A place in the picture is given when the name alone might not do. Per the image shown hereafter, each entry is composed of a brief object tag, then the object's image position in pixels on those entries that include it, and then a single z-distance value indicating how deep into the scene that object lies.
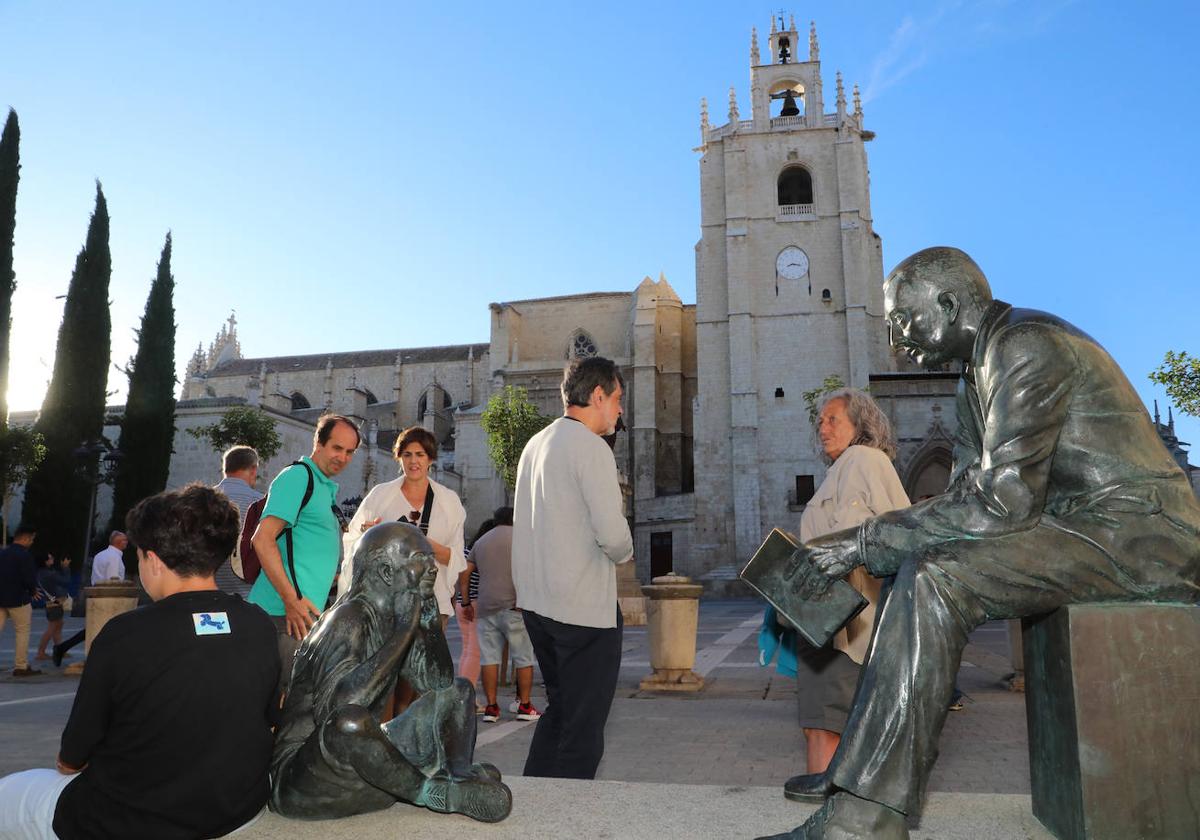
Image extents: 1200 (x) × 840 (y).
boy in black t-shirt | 1.87
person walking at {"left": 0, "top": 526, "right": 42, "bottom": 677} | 8.49
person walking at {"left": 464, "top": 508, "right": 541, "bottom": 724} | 6.36
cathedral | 33.53
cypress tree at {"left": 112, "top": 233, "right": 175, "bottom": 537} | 26.53
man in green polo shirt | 3.57
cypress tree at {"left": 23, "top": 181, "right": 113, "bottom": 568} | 24.44
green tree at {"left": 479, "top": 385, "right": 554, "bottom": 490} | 36.09
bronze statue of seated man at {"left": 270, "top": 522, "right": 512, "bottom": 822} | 2.05
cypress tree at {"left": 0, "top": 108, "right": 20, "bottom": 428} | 22.94
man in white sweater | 2.95
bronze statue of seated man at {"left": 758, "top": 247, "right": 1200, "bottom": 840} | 1.81
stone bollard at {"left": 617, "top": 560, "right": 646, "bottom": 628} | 13.26
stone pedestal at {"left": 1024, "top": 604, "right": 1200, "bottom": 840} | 1.84
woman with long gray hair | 3.17
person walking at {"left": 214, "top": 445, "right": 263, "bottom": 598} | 5.18
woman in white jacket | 4.52
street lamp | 17.36
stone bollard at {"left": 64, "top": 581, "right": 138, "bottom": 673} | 8.30
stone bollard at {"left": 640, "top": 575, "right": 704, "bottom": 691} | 7.60
